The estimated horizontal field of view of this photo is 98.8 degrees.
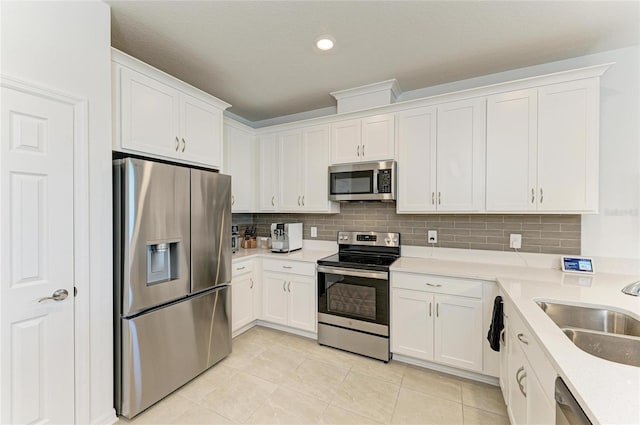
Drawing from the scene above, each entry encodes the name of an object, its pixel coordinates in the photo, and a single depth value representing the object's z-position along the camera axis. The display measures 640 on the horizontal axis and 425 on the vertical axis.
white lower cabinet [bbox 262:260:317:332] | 2.85
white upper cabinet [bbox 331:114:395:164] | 2.73
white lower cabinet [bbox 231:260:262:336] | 2.81
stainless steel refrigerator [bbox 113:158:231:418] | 1.77
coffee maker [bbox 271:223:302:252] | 3.20
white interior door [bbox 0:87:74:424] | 1.35
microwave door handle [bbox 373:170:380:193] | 2.74
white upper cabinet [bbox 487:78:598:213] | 2.03
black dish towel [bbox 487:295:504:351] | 1.91
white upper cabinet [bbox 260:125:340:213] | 3.10
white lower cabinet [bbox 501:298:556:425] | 1.07
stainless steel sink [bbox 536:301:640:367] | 1.17
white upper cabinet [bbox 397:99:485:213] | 2.38
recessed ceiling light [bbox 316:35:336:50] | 2.02
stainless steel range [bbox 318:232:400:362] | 2.48
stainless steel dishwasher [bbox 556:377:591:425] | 0.79
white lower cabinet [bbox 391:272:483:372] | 2.17
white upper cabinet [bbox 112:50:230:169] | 1.86
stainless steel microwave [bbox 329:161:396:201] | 2.70
